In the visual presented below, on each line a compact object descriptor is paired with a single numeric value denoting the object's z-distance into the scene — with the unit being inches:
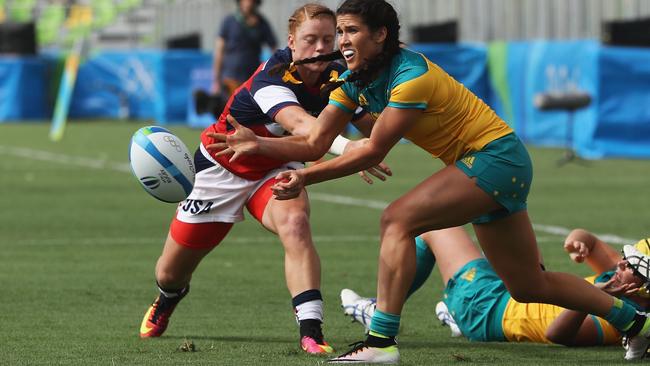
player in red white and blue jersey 580.1
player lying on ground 557.0
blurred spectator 1544.0
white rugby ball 588.4
